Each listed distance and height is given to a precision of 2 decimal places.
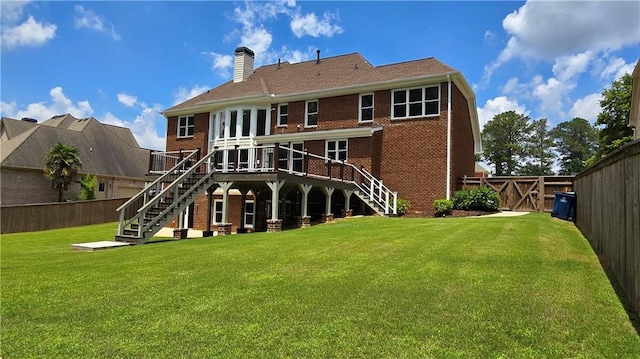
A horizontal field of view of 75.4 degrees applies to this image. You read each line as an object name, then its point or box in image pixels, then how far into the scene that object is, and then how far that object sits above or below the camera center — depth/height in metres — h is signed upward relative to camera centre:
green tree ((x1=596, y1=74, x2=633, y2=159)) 32.41 +7.71
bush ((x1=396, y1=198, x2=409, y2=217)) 18.98 -0.24
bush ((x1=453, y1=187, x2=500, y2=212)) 17.77 +0.21
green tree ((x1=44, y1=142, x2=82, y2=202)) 32.09 +2.05
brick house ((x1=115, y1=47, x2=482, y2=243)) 17.34 +3.31
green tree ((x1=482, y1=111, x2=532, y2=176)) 65.31 +10.85
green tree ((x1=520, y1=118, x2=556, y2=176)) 67.56 +9.30
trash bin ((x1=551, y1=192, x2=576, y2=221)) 13.66 +0.07
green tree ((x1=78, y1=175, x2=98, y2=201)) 32.78 +0.36
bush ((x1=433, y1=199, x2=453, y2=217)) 18.22 -0.12
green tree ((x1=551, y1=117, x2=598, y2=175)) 72.31 +11.74
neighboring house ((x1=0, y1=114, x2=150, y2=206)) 31.75 +3.15
